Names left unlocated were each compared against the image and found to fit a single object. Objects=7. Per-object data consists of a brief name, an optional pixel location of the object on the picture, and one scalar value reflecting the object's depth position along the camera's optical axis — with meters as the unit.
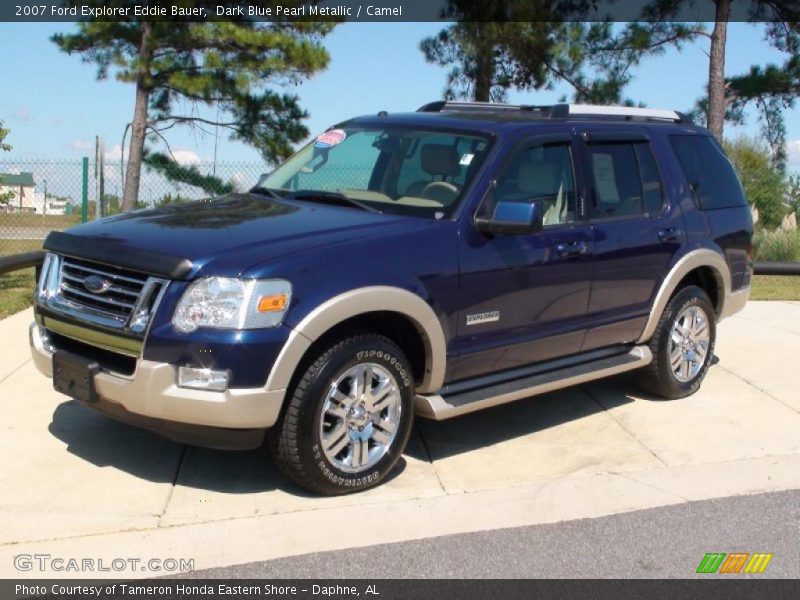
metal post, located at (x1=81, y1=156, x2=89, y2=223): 14.76
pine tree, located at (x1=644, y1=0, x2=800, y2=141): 18.65
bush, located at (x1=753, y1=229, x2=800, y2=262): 15.56
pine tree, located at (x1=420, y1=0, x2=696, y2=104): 18.94
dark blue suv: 4.66
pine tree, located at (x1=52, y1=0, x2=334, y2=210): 17.81
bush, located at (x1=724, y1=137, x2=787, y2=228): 19.80
